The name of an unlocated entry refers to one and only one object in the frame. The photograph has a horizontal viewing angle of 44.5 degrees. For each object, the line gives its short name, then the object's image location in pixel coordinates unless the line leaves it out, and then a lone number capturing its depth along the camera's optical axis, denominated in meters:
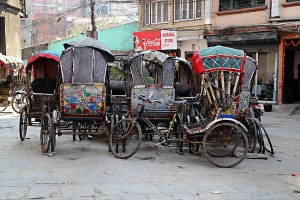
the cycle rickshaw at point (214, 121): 7.06
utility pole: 24.28
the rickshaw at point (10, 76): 19.79
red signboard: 21.61
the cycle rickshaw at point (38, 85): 9.09
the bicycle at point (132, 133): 7.41
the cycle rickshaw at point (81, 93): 7.71
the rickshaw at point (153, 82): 8.03
